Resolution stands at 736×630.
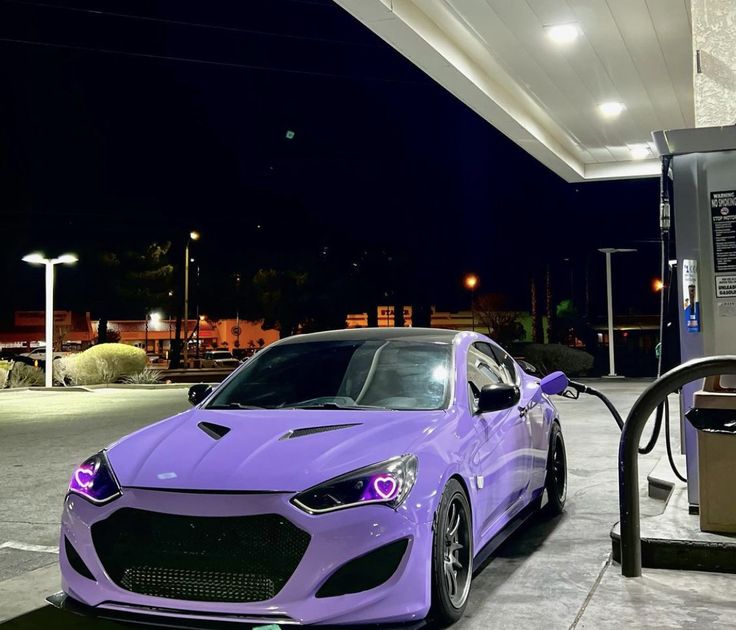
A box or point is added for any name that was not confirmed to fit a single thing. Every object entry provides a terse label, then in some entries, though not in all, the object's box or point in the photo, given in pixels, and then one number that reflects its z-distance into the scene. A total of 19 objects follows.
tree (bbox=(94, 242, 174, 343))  51.53
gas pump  5.69
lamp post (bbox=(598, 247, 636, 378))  28.30
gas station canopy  8.88
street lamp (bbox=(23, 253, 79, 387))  26.83
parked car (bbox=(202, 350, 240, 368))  51.90
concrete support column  6.31
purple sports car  3.60
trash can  4.81
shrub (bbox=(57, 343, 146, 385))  28.38
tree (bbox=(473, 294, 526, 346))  75.00
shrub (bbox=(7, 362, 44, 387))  27.73
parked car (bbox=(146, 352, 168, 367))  59.39
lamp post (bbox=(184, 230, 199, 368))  45.69
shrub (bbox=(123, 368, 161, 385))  27.92
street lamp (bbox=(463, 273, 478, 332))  36.34
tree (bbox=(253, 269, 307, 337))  59.41
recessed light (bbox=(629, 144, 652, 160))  15.32
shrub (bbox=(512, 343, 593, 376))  33.97
